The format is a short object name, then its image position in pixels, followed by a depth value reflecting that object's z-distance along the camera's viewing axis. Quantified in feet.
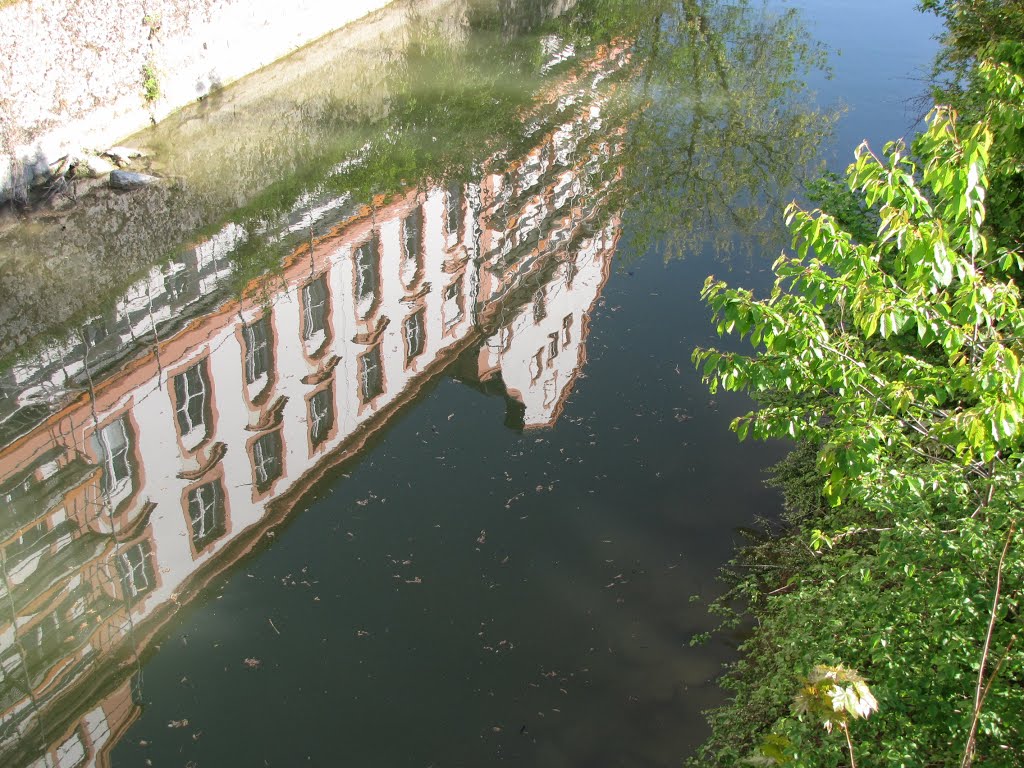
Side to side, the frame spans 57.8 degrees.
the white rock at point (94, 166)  62.85
